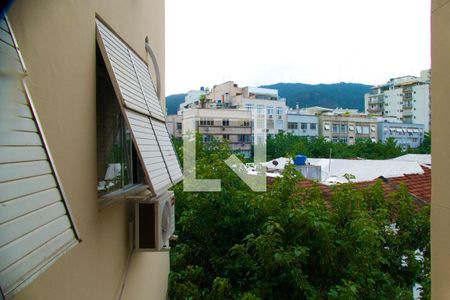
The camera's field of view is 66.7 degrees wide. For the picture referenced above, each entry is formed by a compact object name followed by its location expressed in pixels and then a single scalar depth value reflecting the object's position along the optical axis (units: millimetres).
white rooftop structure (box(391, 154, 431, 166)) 14644
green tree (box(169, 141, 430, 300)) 2967
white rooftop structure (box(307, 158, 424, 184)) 9289
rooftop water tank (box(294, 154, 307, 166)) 10758
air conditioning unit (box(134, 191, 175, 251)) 1993
